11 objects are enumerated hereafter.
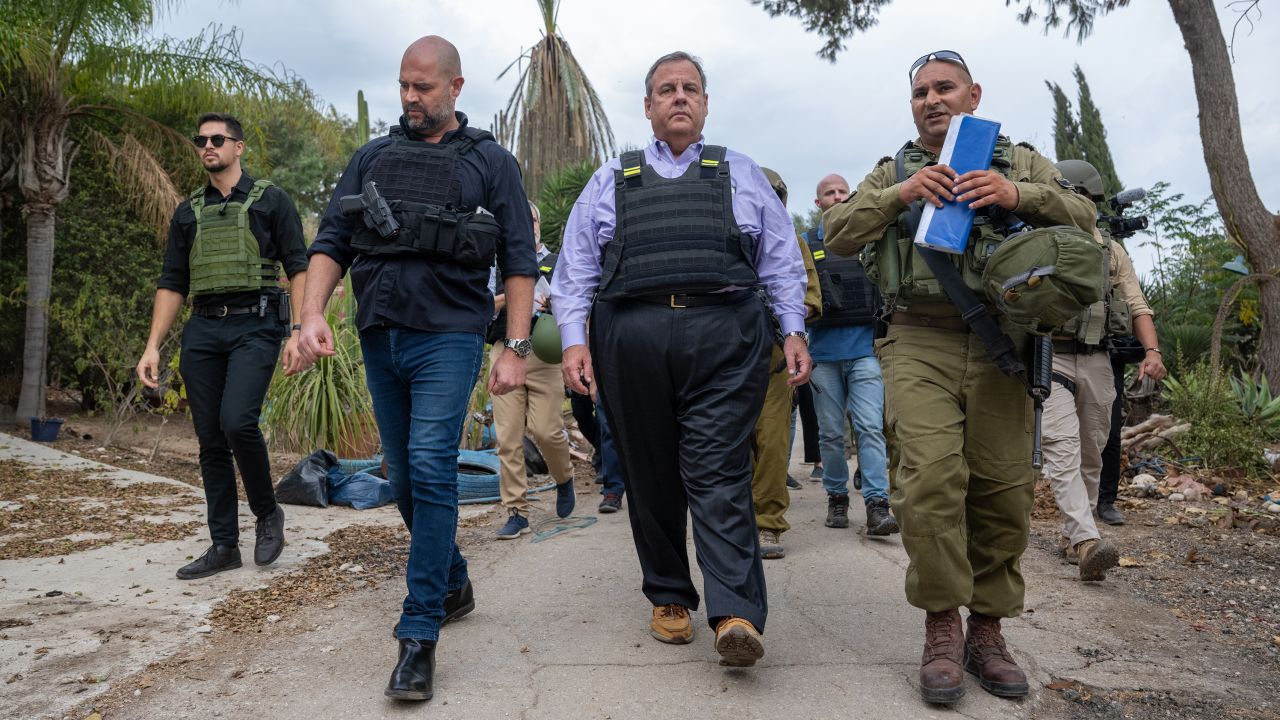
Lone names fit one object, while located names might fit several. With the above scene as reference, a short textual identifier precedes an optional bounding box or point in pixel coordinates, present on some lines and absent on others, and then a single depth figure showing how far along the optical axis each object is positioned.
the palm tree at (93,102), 11.54
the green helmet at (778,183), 5.59
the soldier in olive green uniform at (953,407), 3.19
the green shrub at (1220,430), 8.27
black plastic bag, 7.10
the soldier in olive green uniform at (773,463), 5.44
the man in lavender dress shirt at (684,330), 3.41
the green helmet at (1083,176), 5.38
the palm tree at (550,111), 22.23
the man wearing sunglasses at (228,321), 4.76
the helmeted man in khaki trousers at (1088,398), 4.90
